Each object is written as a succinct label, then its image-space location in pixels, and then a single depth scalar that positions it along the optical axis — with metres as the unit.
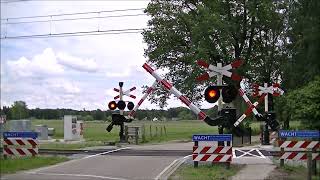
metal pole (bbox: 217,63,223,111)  17.40
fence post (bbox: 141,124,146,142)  37.17
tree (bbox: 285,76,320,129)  17.78
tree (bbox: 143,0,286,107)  41.94
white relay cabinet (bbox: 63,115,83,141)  40.06
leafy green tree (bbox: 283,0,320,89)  13.53
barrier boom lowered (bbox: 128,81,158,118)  31.55
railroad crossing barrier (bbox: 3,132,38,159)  19.83
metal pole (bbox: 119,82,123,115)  31.81
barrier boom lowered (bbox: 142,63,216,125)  18.15
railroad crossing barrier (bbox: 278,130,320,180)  15.73
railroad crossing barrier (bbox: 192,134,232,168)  17.31
